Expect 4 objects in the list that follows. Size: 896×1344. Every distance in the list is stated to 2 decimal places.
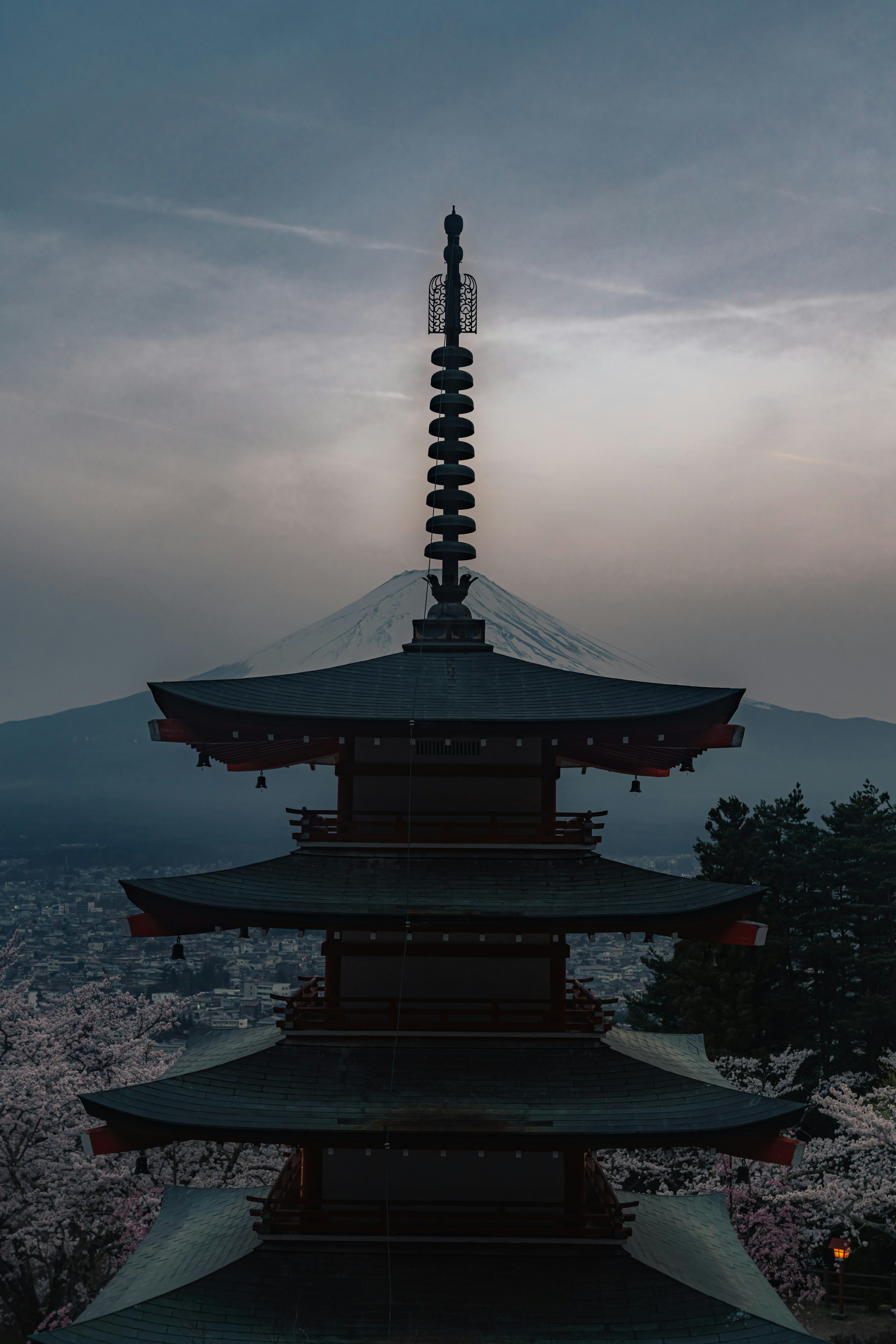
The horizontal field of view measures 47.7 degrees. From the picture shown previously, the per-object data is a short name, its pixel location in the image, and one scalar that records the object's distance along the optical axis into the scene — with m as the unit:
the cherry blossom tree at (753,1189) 31.44
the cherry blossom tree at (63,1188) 28.14
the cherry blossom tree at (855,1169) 30.11
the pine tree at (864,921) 40.06
